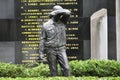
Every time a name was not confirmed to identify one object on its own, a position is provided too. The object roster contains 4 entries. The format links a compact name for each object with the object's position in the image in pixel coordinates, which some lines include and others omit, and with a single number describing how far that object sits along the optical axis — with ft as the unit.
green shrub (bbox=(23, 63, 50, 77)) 42.98
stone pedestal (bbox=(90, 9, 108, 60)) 52.85
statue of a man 38.14
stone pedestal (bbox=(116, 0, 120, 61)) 52.95
